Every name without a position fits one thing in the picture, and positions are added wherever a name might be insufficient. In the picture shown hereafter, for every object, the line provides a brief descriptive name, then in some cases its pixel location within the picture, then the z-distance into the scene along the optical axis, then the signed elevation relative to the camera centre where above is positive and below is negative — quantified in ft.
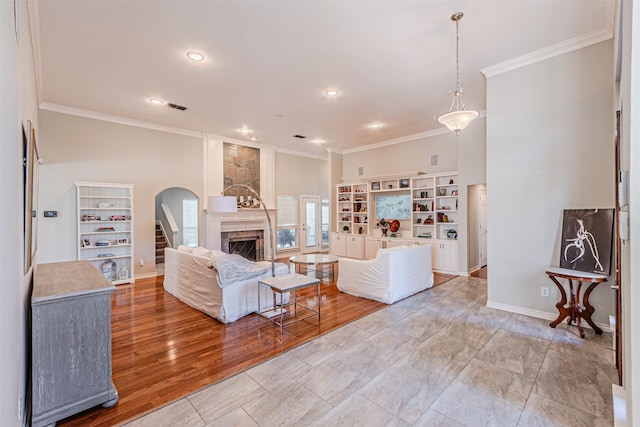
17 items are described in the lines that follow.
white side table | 11.32 -3.07
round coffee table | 18.18 -3.33
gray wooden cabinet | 6.39 -3.23
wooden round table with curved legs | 10.43 -3.44
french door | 31.04 -1.69
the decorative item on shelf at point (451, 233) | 21.68 -1.88
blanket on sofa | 12.16 -2.64
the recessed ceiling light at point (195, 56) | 11.60 +6.31
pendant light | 10.80 +3.46
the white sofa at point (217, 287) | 12.41 -3.56
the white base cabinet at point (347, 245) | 26.66 -3.49
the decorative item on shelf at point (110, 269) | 18.38 -3.80
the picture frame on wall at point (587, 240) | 10.66 -1.22
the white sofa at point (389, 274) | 14.75 -3.58
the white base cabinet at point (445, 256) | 21.10 -3.58
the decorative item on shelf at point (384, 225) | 25.86 -1.50
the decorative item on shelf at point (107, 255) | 18.33 -2.90
